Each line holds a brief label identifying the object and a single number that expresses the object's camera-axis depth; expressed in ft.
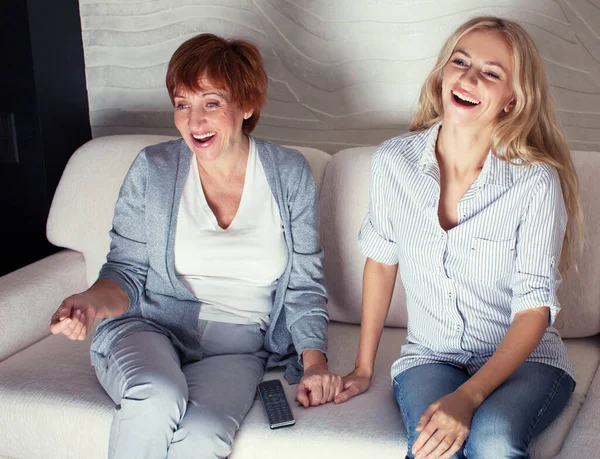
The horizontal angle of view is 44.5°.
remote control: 5.05
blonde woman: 4.83
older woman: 5.61
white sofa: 4.98
